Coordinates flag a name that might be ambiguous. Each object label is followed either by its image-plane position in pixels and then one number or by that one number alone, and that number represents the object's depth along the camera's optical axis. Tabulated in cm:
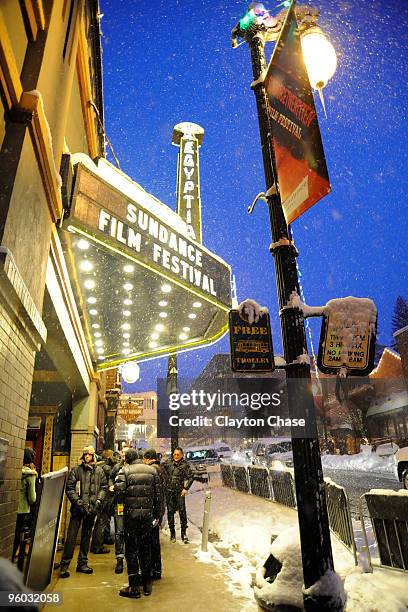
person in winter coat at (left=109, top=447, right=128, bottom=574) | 689
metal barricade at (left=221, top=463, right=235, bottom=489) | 1880
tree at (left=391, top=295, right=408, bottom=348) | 6166
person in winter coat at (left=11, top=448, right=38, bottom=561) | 668
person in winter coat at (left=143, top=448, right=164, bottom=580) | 631
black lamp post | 442
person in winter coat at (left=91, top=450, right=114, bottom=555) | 813
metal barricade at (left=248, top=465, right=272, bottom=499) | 1431
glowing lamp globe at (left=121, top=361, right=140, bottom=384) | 2109
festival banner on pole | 511
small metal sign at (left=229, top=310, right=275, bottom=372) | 528
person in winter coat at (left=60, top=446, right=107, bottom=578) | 673
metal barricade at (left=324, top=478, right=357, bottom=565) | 654
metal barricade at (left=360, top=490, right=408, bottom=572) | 552
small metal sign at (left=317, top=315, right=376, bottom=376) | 518
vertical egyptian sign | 1727
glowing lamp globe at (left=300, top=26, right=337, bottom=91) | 582
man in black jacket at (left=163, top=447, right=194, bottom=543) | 917
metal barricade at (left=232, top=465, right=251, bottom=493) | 1658
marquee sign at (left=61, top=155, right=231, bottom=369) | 657
